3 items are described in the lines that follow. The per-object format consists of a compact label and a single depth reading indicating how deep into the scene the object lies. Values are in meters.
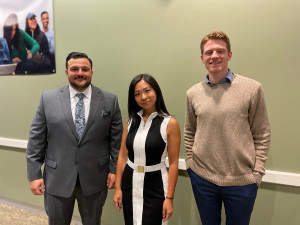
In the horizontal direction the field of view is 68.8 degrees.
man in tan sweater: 1.26
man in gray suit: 1.52
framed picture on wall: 2.24
